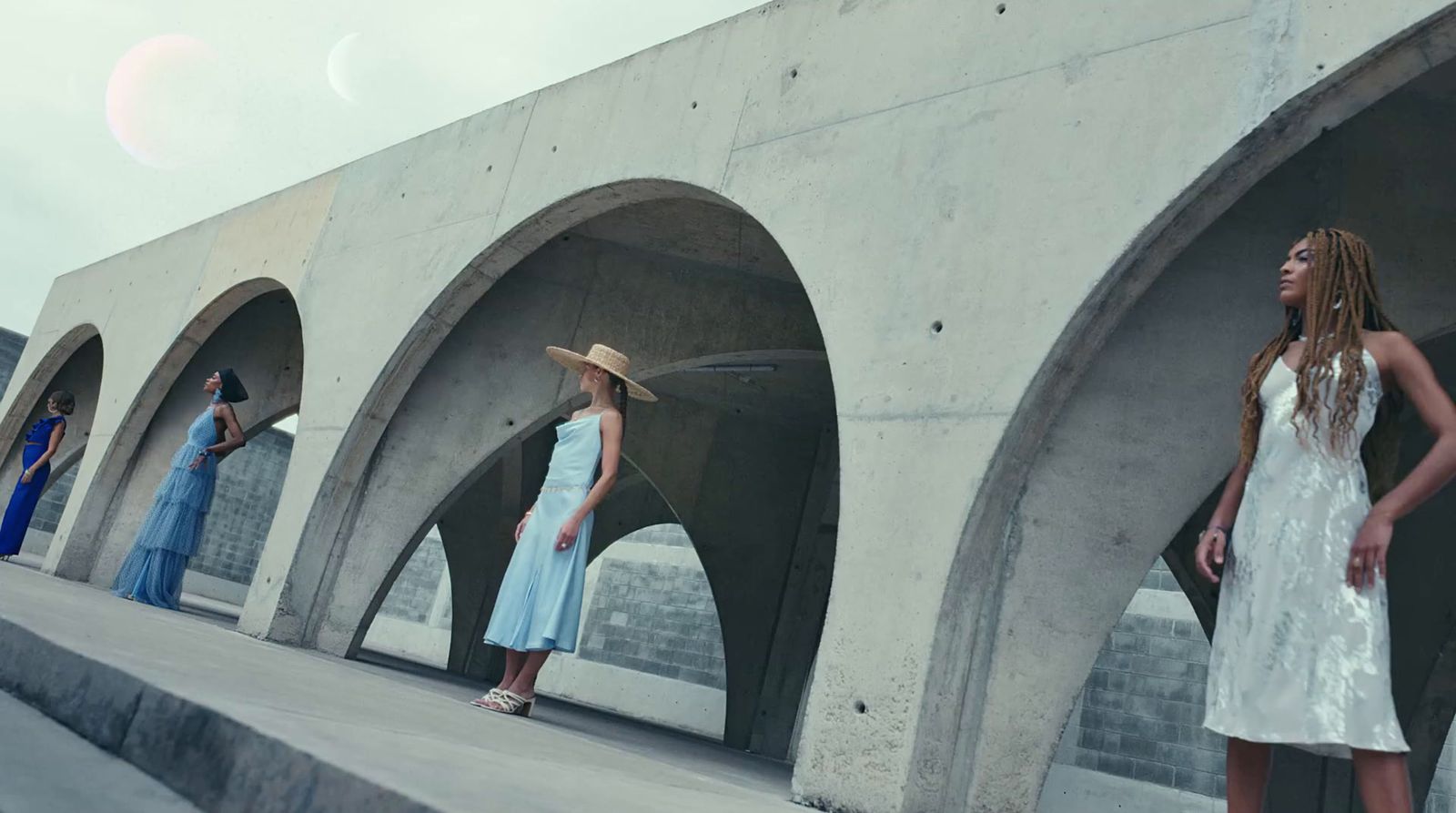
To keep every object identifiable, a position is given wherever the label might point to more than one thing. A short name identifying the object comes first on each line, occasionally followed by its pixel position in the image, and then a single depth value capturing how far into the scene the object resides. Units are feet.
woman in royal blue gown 35.96
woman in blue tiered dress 28.09
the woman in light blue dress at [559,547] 17.48
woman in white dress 8.55
